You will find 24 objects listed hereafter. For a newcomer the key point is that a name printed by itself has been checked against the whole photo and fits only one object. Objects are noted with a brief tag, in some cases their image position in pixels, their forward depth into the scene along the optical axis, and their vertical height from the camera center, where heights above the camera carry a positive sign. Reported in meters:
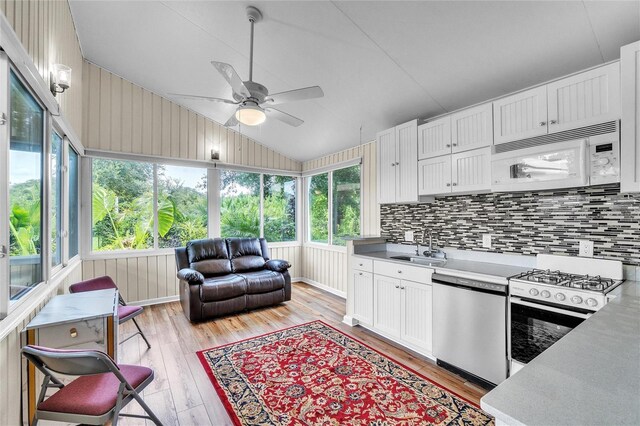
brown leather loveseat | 3.67 -0.92
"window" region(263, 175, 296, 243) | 5.58 +0.12
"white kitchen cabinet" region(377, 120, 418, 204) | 3.19 +0.59
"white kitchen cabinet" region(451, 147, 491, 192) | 2.57 +0.40
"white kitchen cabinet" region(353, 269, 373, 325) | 3.29 -0.99
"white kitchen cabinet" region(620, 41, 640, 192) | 1.77 +0.61
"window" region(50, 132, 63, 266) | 2.48 +0.15
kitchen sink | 2.83 -0.49
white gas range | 1.81 -0.57
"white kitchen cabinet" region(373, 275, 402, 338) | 2.97 -0.99
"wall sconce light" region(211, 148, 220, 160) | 4.81 +1.02
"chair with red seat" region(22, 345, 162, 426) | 1.37 -0.95
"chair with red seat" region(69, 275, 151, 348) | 2.66 -0.73
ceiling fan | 2.28 +0.97
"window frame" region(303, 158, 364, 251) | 4.57 +0.26
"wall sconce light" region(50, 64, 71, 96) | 2.16 +1.05
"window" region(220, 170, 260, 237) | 5.05 +0.18
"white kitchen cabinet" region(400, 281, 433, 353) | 2.68 -0.99
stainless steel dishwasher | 2.18 -0.94
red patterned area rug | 1.96 -1.39
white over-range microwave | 1.95 +0.37
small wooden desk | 1.61 -0.71
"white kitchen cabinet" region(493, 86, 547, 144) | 2.24 +0.81
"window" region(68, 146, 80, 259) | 3.32 +0.14
